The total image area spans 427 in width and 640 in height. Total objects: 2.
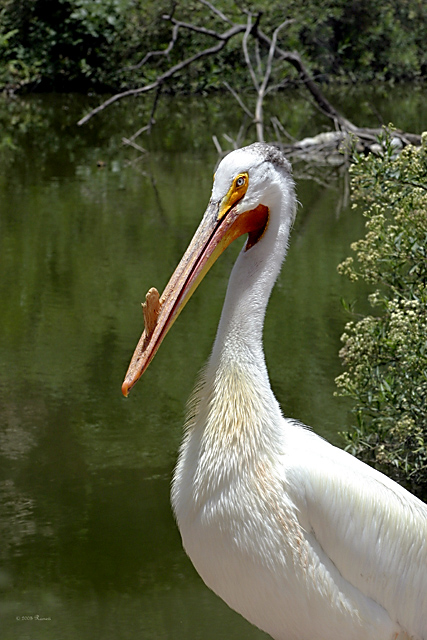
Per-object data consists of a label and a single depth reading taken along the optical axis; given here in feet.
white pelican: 17.10
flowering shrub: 25.22
